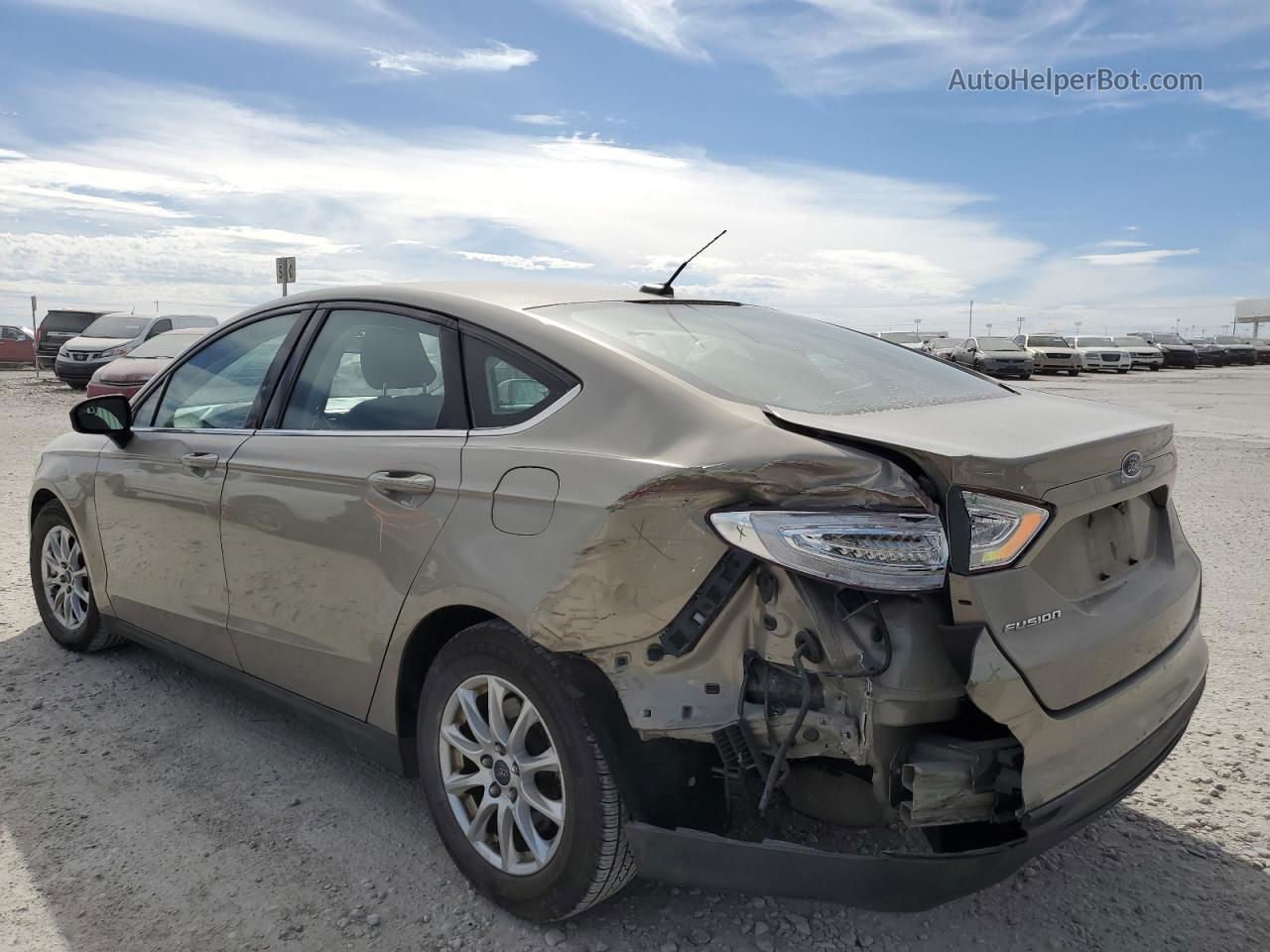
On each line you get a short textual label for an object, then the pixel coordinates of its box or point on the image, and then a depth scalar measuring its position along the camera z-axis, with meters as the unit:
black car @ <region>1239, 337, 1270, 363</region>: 54.47
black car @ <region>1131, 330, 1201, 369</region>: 45.12
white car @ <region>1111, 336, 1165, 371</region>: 41.84
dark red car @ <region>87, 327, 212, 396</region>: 15.32
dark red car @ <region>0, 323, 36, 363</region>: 30.55
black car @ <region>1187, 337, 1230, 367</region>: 48.91
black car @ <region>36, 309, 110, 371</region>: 24.61
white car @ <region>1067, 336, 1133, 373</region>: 38.41
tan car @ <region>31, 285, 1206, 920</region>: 2.07
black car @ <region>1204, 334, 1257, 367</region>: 50.19
